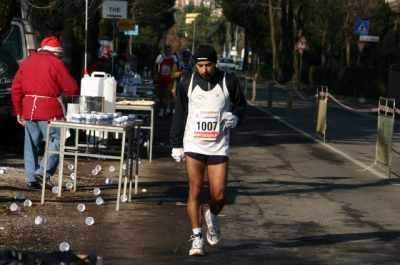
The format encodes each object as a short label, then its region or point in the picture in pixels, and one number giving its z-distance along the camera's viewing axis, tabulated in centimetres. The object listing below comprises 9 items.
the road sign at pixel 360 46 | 4638
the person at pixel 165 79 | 2772
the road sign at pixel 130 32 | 4542
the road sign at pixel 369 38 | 4612
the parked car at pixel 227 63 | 9825
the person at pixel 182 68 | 2786
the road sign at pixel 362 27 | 4516
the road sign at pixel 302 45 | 5419
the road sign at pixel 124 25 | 3341
